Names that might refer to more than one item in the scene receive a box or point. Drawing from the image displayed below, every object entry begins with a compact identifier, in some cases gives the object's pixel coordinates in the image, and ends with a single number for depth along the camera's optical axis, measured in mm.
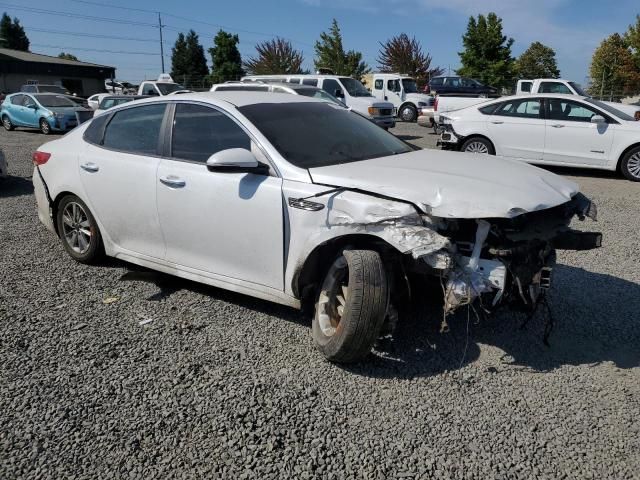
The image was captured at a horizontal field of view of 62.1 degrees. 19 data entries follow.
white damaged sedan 3057
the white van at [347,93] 18438
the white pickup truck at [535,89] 16859
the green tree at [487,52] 39438
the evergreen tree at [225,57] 47031
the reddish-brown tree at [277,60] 48719
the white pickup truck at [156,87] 21203
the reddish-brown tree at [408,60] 47781
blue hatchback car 18984
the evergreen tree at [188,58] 56531
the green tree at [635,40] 37438
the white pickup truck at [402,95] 23797
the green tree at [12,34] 73125
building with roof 42312
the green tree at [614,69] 36344
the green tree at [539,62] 45938
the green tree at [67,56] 86869
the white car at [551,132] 9969
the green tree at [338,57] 43156
